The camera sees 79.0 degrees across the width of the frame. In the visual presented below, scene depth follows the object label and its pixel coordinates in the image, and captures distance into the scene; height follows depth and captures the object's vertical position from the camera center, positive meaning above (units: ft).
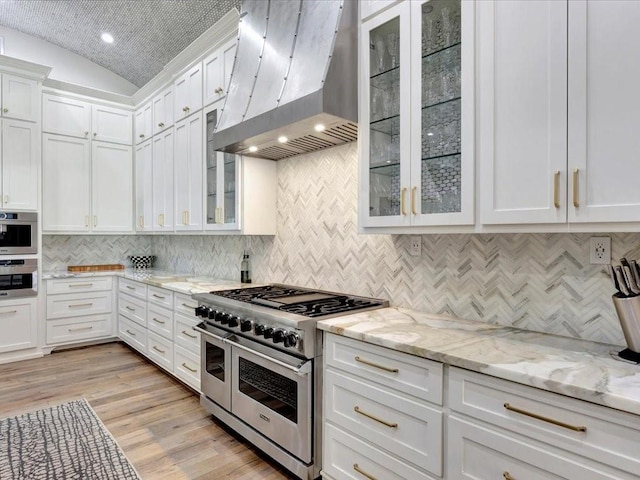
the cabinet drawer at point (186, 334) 10.19 -2.61
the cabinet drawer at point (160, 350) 11.53 -3.51
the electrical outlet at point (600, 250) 5.26 -0.15
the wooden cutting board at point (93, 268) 16.03 -1.25
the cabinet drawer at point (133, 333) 13.37 -3.52
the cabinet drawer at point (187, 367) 10.13 -3.52
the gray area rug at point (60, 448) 7.20 -4.35
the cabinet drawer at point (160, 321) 11.52 -2.58
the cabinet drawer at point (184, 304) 10.24 -1.80
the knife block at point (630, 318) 4.43 -0.91
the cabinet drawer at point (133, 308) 13.37 -2.60
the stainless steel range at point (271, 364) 6.61 -2.44
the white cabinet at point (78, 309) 14.51 -2.77
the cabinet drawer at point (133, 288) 13.32 -1.83
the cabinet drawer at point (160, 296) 11.46 -1.81
